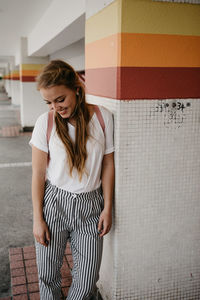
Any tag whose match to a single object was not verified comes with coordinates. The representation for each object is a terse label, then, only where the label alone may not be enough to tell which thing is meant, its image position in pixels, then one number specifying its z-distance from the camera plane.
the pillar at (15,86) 22.30
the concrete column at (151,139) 1.87
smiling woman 1.76
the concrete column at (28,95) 10.86
